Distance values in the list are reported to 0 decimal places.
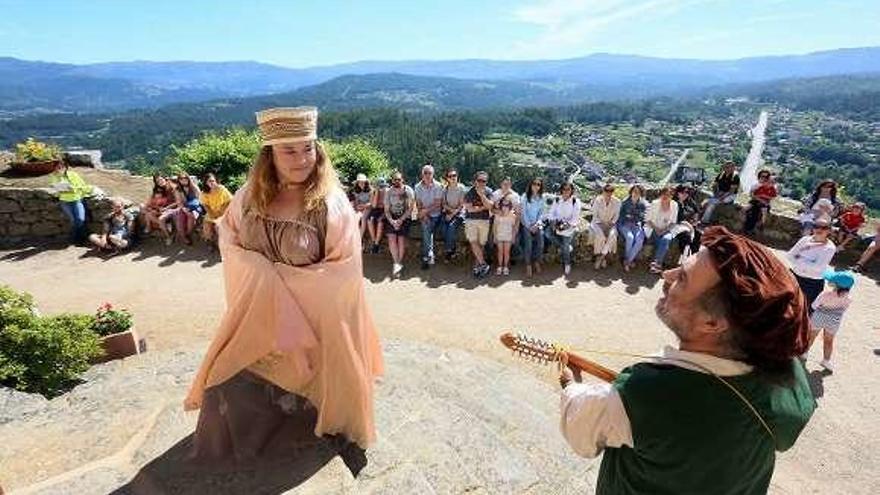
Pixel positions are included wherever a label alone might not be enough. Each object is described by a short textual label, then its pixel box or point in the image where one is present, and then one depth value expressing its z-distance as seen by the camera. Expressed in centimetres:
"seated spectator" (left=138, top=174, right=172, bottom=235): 995
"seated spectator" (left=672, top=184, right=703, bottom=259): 909
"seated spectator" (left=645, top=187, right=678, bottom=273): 894
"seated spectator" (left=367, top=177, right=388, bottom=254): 916
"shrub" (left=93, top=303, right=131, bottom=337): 596
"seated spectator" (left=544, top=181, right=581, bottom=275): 902
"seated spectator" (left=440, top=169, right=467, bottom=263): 909
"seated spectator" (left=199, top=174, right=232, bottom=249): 950
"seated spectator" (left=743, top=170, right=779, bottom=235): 1019
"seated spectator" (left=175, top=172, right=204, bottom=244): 980
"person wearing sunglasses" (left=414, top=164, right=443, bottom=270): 912
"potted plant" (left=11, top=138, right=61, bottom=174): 1136
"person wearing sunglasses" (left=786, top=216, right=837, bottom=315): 630
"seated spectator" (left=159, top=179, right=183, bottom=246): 980
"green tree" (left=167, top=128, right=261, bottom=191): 1461
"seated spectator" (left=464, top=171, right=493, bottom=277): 889
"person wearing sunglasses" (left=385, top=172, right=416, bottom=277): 898
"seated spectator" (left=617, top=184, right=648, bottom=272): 898
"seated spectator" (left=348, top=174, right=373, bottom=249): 926
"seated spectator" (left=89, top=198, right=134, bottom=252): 967
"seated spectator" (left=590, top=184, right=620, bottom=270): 909
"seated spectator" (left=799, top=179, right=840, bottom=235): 916
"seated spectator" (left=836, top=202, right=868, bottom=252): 931
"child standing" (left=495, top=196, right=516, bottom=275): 879
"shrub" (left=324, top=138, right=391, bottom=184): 1572
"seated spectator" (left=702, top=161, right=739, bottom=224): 1065
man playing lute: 155
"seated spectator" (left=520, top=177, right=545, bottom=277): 895
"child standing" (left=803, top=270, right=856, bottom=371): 599
